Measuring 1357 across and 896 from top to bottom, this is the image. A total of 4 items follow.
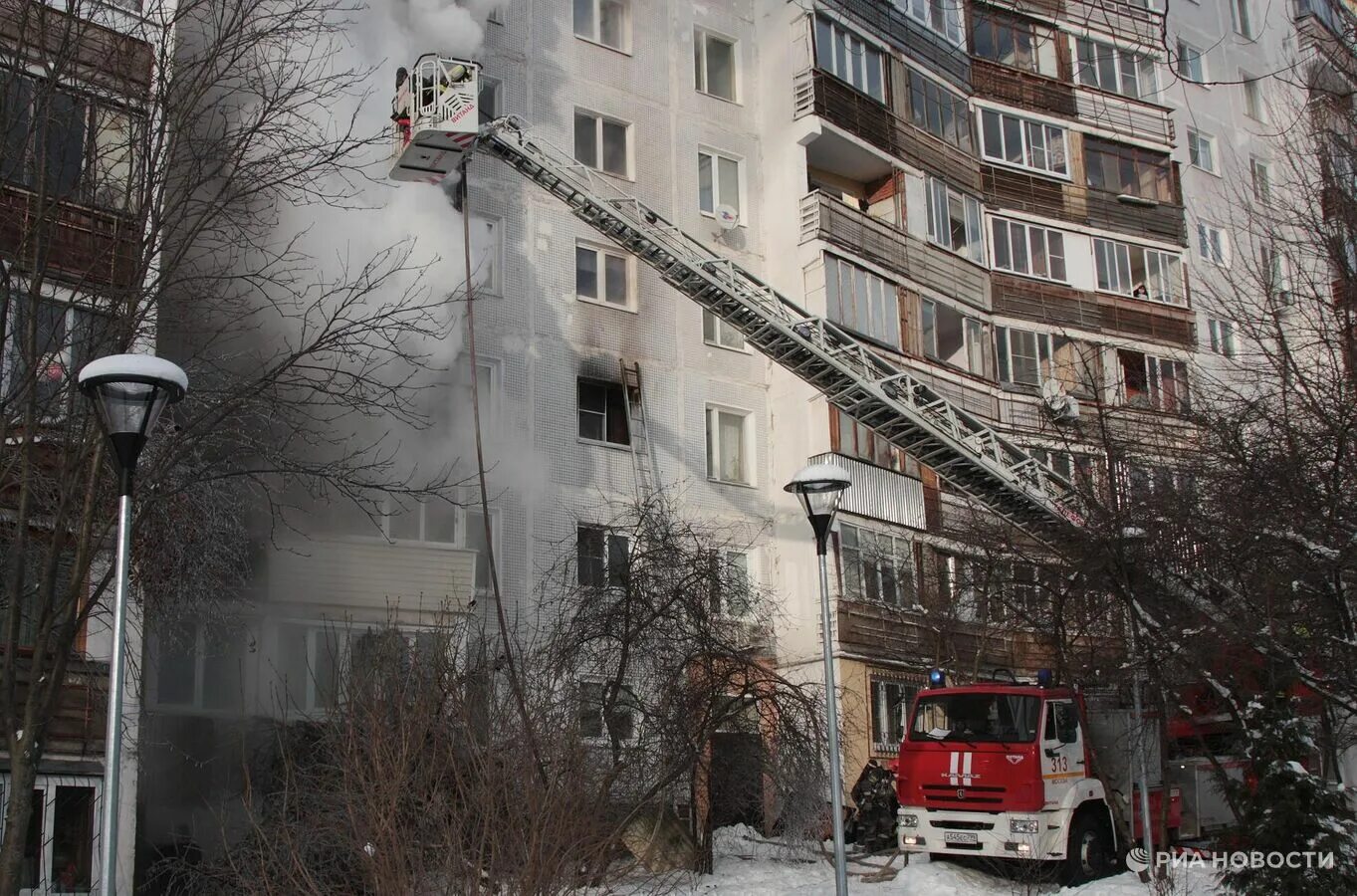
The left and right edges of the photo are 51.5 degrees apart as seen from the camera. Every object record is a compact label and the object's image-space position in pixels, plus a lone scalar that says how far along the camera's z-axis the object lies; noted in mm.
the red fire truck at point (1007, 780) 16641
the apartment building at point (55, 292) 10859
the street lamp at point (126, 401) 8391
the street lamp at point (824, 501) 12930
